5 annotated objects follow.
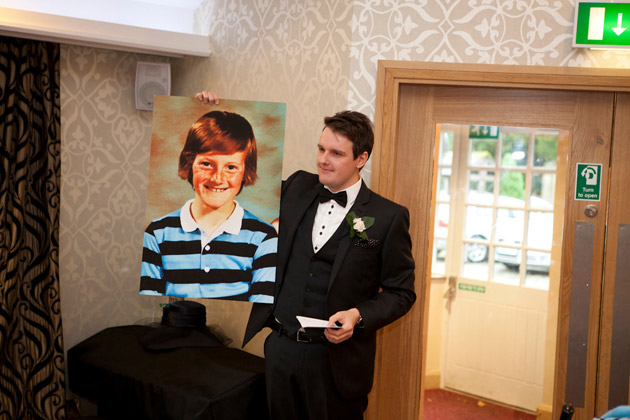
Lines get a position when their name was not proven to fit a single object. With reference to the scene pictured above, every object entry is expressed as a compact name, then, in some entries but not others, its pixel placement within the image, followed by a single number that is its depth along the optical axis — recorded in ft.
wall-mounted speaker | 12.19
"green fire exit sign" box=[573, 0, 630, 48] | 8.01
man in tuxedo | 7.03
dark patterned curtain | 10.89
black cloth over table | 9.37
